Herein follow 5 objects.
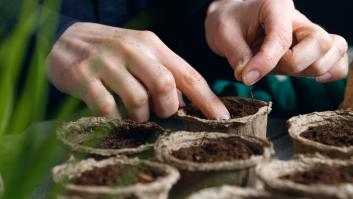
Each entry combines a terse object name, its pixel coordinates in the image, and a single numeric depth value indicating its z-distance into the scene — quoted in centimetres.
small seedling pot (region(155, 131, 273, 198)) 47
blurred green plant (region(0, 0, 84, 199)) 36
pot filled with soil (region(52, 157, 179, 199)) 41
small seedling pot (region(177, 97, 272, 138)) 58
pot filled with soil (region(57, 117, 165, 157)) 54
